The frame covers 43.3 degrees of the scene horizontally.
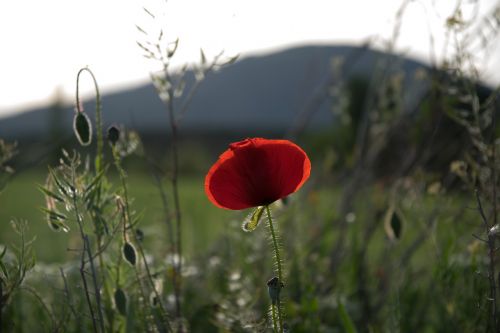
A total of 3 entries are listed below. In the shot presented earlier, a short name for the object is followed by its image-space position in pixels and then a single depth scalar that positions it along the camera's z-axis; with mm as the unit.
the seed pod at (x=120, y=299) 1208
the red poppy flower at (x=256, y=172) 1013
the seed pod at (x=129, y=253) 1157
